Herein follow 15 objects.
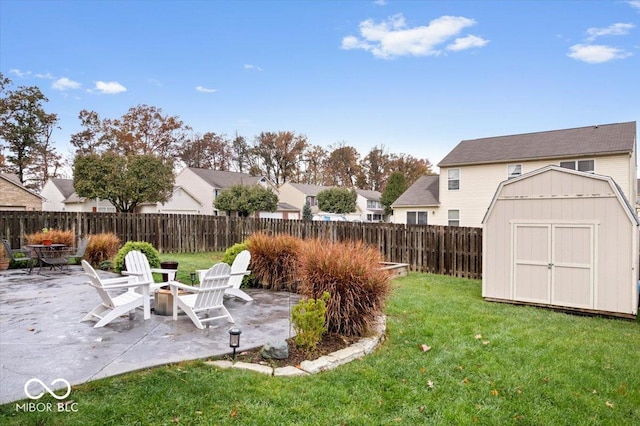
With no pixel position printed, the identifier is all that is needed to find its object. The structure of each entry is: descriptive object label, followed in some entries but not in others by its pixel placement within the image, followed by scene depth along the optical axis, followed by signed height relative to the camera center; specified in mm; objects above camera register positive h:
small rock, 4207 -1568
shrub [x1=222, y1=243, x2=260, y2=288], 8703 -1247
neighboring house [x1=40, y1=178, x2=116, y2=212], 33000 +421
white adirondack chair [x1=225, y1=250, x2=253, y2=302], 6973 -1218
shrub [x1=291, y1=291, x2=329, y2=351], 4422 -1338
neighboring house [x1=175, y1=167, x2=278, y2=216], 35594 +2072
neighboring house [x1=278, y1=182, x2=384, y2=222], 42906 +529
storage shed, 6617 -727
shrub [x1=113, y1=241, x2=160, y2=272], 10023 -1265
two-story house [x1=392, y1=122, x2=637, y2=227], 17812 +2025
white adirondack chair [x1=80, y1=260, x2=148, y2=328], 5289 -1346
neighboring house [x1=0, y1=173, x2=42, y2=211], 23234 +560
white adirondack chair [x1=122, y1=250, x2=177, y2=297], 6020 -995
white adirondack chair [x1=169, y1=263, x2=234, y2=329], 5426 -1301
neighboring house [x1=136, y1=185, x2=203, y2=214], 34219 -28
